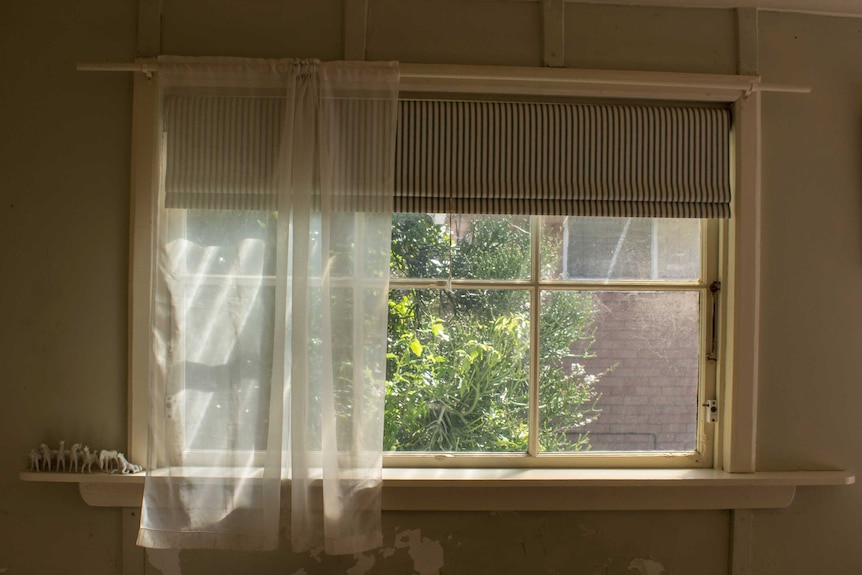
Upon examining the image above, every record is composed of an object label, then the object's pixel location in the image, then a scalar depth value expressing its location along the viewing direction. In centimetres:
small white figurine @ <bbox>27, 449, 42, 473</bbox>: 227
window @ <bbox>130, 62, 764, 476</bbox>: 246
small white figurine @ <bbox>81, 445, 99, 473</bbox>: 227
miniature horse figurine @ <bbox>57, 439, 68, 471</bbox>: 226
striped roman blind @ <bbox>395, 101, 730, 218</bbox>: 234
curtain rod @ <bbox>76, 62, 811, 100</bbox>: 233
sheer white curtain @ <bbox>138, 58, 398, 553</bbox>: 221
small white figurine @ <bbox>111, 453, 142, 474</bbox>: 228
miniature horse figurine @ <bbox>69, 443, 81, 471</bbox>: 227
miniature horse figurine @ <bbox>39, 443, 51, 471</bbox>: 227
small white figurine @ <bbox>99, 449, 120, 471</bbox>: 227
